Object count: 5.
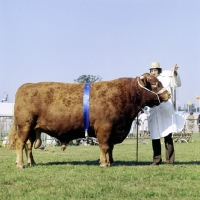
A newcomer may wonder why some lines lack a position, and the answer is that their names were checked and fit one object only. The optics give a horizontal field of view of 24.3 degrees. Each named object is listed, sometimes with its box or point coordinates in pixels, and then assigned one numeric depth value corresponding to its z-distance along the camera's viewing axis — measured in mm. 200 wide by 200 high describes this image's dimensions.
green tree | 86375
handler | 10617
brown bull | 10195
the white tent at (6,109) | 38881
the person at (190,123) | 28534
